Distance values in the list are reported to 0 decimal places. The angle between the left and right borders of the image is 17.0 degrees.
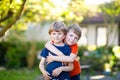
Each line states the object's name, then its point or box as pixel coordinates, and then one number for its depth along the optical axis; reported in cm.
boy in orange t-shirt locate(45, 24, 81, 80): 573
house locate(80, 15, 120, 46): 2754
